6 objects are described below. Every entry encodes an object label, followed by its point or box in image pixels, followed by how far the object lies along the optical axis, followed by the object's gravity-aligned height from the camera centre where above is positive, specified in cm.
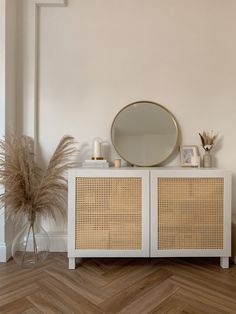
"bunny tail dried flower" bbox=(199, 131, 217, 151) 210 +17
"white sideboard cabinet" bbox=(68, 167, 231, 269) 180 -45
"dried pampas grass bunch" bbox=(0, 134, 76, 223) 187 -21
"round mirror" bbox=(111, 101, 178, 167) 217 +24
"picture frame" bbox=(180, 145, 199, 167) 213 +4
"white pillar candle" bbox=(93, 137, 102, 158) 207 +8
